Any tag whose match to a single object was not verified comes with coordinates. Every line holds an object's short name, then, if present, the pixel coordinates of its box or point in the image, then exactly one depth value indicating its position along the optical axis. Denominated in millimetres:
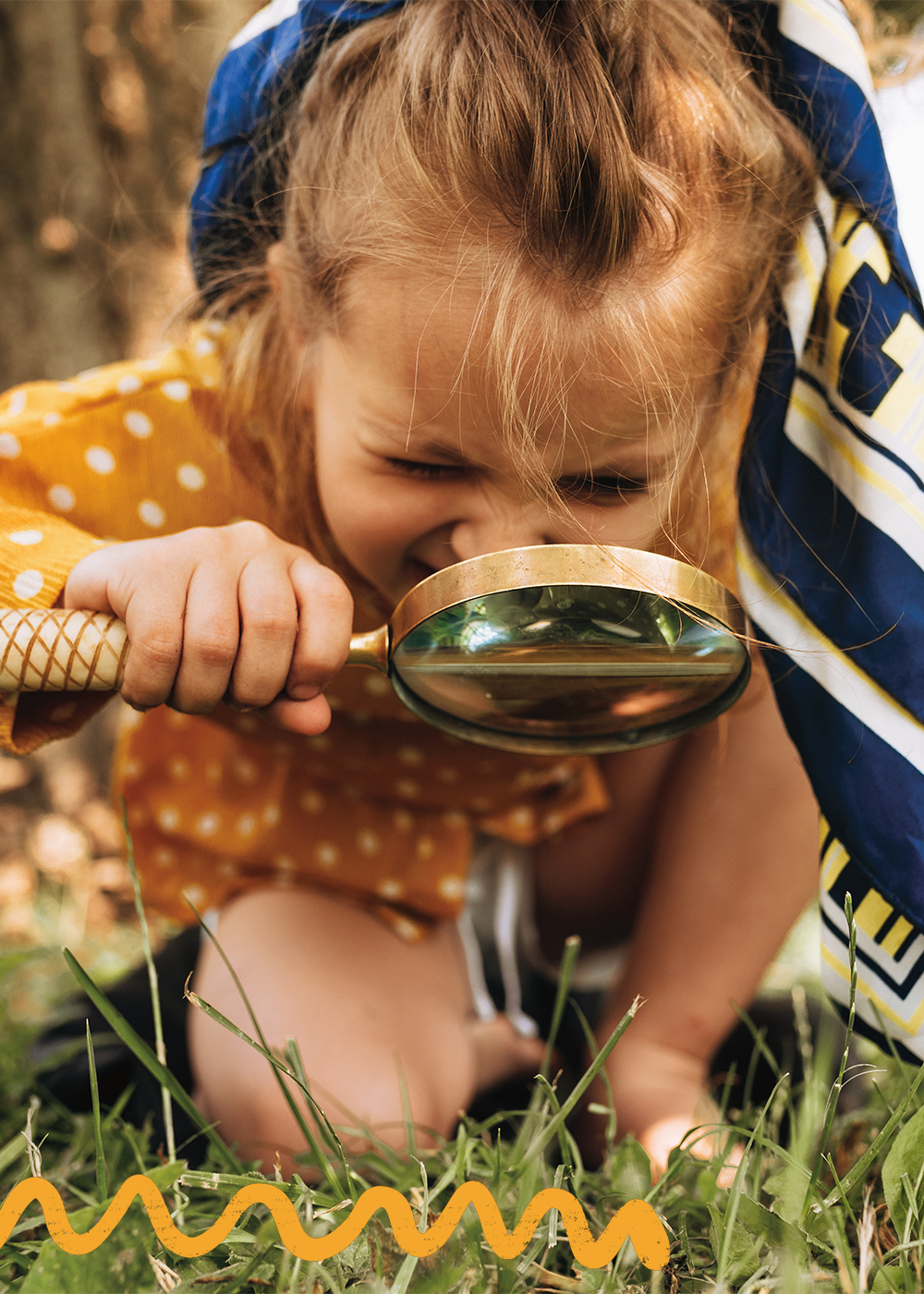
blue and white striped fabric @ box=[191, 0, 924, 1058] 660
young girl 646
